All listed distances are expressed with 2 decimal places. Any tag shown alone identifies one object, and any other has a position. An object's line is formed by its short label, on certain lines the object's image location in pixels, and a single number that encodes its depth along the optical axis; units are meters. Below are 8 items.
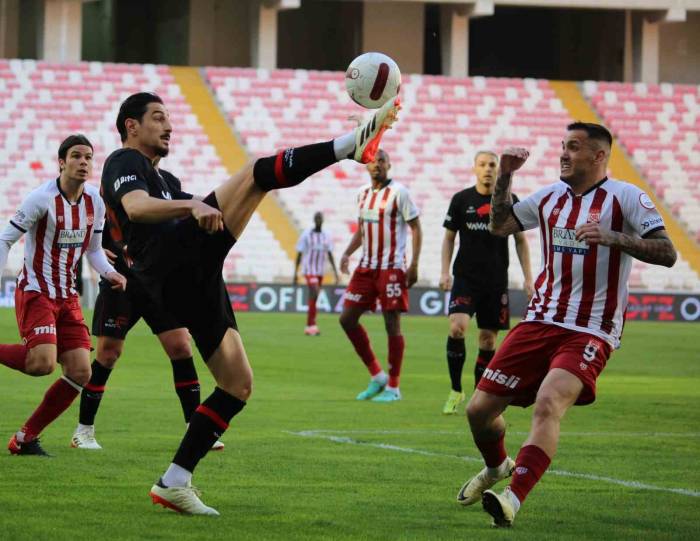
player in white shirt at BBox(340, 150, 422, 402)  27.67
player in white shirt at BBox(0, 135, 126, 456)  17.89
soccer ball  14.29
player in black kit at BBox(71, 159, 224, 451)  18.70
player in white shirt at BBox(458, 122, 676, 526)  13.62
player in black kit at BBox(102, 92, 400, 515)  13.06
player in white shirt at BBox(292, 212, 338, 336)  55.00
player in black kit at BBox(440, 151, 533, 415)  25.36
